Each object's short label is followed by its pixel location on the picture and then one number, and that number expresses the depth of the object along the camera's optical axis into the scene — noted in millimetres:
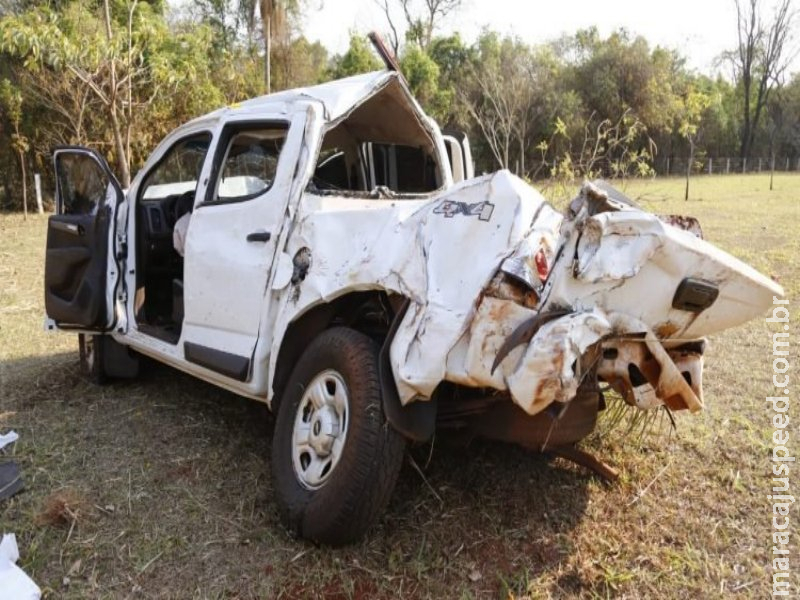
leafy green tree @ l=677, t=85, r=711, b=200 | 19438
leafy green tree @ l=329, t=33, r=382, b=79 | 26625
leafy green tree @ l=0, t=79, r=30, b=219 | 16000
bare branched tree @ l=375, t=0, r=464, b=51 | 35469
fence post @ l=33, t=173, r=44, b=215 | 16547
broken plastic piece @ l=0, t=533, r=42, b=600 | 2490
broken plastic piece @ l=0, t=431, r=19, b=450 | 3805
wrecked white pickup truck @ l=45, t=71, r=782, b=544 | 2182
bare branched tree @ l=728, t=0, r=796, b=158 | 46844
